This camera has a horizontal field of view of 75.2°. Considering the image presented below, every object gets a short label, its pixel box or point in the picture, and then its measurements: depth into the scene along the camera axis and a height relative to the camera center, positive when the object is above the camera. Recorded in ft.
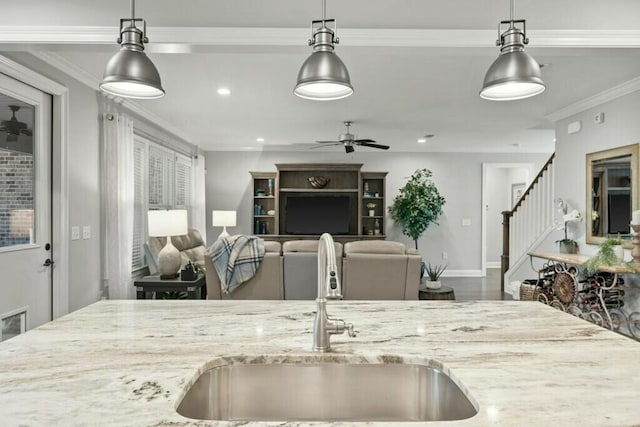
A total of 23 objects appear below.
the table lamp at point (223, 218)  23.80 -0.33
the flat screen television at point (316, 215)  25.44 -0.17
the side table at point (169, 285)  13.50 -2.37
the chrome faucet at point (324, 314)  3.81 -0.96
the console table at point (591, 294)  12.14 -2.65
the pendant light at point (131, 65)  4.80 +1.73
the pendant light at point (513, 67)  4.87 +1.72
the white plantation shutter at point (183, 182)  21.61 +1.62
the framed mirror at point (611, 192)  13.15 +0.66
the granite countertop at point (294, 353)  2.78 -1.31
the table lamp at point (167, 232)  13.98 -0.66
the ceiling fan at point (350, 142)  18.81 +3.21
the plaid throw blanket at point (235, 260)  12.60 -1.45
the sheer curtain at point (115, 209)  13.51 +0.12
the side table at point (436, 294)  15.10 -3.03
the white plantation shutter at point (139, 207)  16.39 +0.22
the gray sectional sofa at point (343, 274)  12.88 -1.93
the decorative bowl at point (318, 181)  25.80 +1.93
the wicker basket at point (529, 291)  15.29 -3.01
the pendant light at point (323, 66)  4.90 +1.74
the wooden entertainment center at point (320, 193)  25.16 +1.20
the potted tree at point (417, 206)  24.39 +0.35
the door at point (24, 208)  9.72 +0.12
